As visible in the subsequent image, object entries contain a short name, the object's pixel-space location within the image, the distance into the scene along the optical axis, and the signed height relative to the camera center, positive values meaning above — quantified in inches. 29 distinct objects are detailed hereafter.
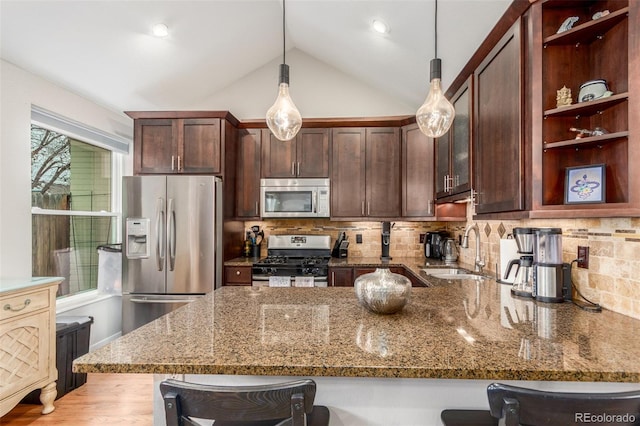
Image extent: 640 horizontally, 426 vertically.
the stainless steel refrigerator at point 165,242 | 120.6 -10.1
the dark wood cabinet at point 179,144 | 129.6 +27.9
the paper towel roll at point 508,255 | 79.5 -9.9
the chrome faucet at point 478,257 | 103.7 -13.9
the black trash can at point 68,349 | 96.1 -41.0
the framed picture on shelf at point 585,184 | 51.7 +4.8
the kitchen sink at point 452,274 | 98.3 -19.4
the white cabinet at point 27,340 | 77.0 -31.3
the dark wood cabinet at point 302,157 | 140.6 +24.6
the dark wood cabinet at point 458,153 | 90.7 +19.7
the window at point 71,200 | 107.1 +5.5
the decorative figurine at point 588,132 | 52.5 +13.4
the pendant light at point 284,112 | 63.1 +19.7
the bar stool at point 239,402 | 30.8 -17.6
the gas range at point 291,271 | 125.8 -21.6
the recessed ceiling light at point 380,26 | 98.7 +57.3
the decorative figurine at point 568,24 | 55.6 +32.3
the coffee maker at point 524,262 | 67.0 -9.9
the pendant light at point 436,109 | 59.0 +19.4
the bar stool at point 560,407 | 28.4 -16.8
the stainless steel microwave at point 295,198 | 138.1 +7.0
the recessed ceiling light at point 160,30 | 102.1 +57.8
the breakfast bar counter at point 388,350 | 34.6 -16.1
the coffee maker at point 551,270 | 61.4 -10.5
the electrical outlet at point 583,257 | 61.3 -8.0
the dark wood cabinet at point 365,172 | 139.7 +18.1
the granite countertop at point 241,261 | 128.3 -18.7
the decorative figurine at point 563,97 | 55.5 +19.9
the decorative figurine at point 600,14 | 51.7 +32.0
